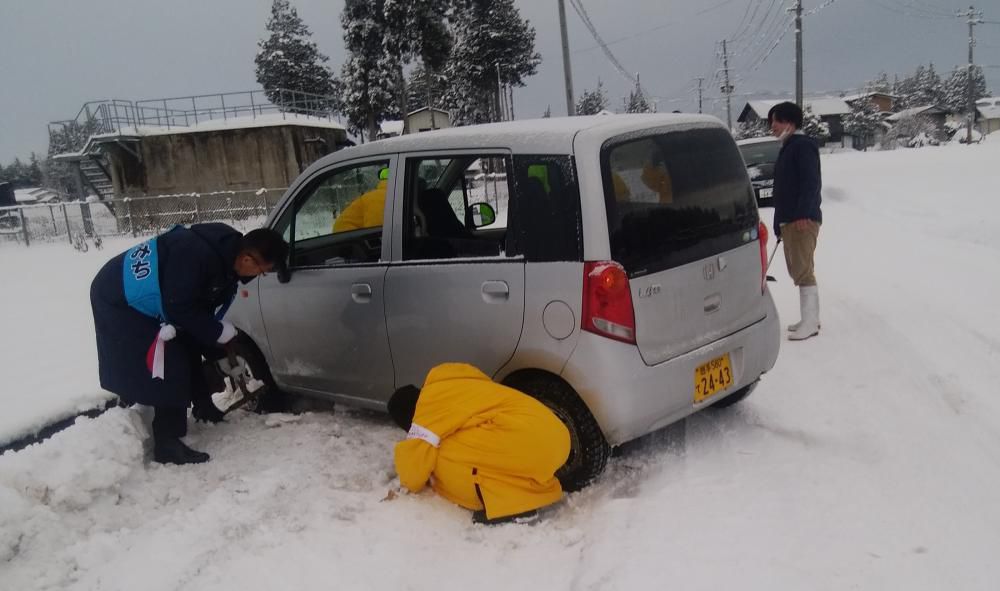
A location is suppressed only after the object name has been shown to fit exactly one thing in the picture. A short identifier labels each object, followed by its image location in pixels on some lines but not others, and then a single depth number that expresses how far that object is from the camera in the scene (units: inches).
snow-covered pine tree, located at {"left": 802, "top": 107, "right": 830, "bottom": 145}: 2189.0
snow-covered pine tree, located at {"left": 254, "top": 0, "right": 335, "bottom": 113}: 1941.4
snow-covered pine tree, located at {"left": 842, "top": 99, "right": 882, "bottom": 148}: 2952.8
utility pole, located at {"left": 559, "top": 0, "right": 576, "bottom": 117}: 767.1
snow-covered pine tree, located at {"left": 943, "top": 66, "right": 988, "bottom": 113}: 3865.7
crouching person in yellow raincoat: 124.1
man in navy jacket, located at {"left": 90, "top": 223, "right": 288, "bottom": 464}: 151.1
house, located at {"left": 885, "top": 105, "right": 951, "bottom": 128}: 3003.9
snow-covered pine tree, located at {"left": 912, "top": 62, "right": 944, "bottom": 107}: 4141.2
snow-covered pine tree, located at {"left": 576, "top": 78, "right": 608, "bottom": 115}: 3504.2
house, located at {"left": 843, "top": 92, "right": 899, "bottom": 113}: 3137.8
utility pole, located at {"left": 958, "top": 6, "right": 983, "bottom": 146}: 2020.2
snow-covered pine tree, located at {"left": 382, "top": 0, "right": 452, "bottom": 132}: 1521.9
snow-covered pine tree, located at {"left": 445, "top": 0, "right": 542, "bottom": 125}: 1790.1
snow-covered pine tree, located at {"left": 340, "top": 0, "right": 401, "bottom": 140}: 1576.0
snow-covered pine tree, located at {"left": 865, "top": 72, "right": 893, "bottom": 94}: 3878.0
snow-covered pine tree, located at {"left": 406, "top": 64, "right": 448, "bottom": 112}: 2229.8
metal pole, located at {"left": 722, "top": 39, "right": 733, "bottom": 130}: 2156.5
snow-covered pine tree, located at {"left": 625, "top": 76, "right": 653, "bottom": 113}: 3759.8
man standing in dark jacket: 219.8
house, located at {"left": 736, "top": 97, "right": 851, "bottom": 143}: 2864.9
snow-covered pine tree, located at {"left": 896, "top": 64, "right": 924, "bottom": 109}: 4168.3
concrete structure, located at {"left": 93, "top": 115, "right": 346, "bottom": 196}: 1216.8
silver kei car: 126.9
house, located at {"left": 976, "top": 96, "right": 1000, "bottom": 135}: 3430.1
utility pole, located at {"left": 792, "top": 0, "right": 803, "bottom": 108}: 1226.6
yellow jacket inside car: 187.0
